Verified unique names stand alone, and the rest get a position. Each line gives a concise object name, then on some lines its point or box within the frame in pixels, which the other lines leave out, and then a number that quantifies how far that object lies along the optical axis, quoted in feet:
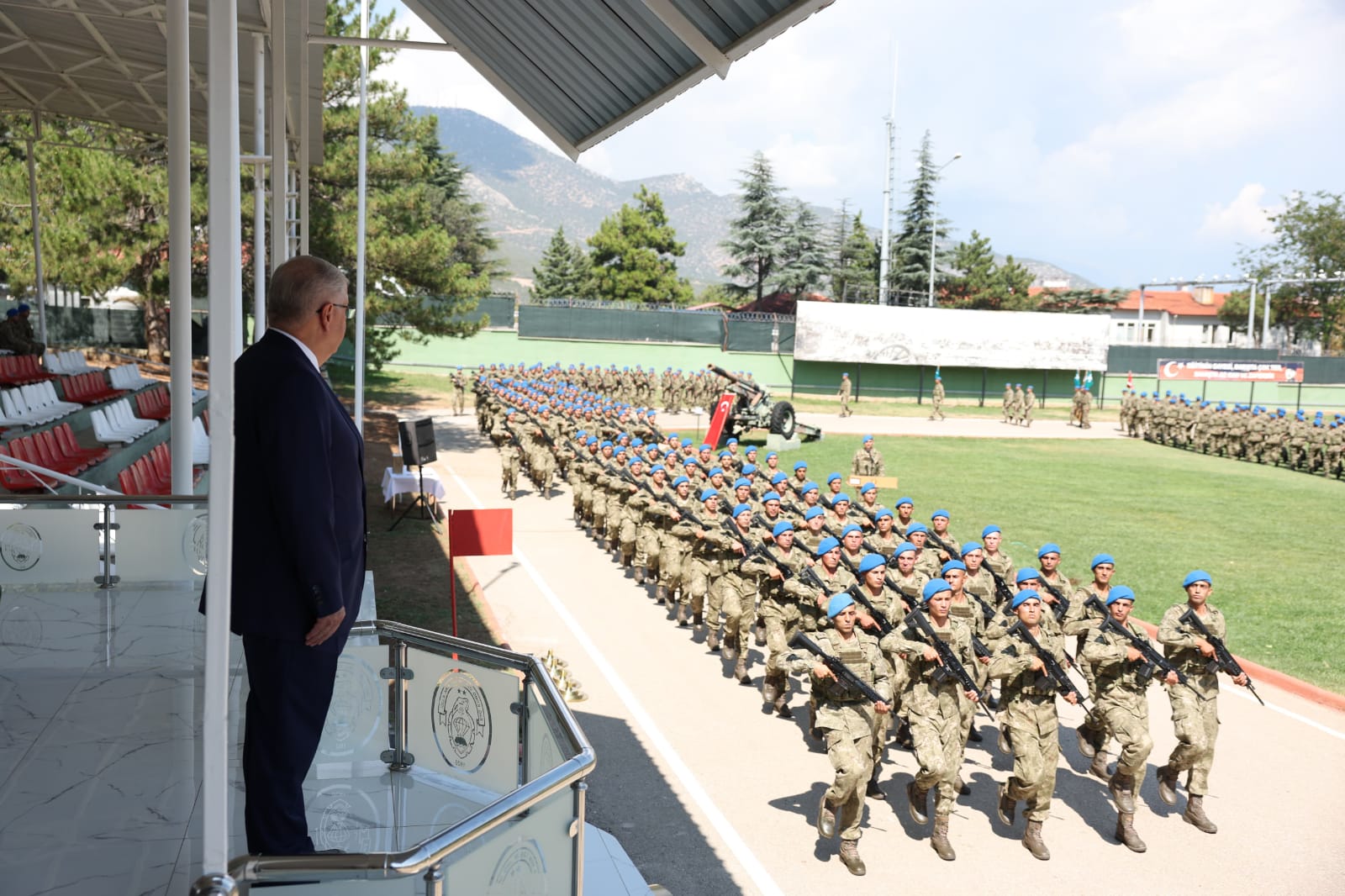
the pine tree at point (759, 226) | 259.60
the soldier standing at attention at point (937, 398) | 134.41
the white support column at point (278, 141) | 34.40
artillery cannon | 96.27
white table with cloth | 59.72
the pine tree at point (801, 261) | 258.37
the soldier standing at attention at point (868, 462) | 71.15
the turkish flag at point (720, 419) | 86.53
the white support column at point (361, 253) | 55.21
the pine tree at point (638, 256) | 268.82
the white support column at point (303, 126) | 36.80
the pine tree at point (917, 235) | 245.45
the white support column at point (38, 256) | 67.92
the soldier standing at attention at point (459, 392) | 118.93
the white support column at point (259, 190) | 37.06
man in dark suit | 10.16
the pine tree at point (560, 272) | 298.54
